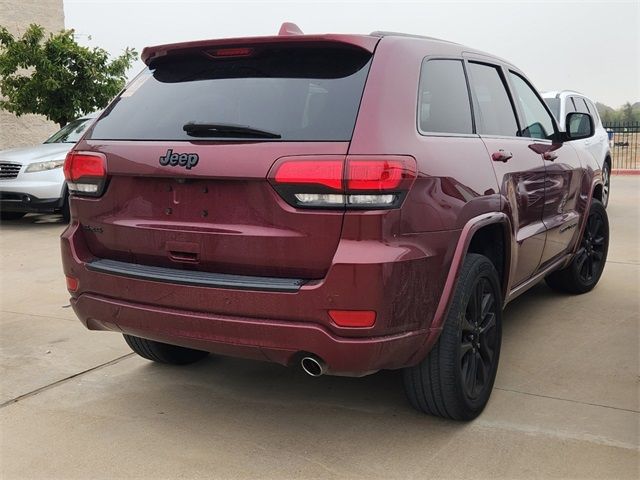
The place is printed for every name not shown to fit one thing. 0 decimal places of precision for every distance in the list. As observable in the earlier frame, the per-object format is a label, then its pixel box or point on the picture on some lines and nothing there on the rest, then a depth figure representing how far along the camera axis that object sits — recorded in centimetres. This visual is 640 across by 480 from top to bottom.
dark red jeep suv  262
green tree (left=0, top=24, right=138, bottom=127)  1373
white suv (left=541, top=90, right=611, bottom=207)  933
